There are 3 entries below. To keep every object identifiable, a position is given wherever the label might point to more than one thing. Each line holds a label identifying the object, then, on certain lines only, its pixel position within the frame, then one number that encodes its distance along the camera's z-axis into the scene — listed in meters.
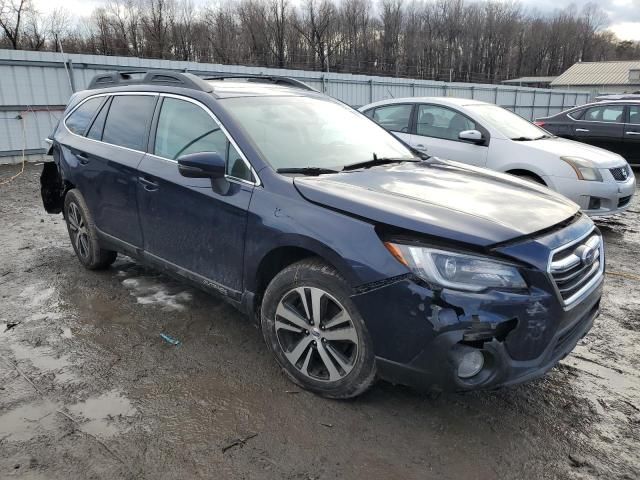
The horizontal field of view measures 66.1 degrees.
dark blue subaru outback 2.28
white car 5.90
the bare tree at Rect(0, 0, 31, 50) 44.53
